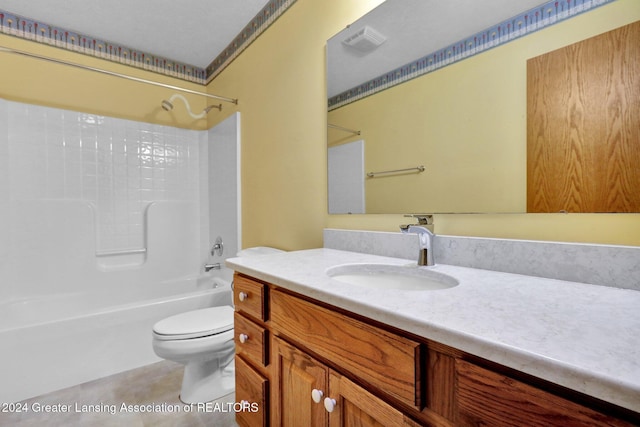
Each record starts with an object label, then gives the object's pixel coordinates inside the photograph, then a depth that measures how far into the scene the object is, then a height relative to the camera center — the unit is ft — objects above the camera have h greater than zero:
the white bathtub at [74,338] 5.06 -2.35
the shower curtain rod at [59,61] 5.52 +3.05
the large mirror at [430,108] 2.98 +1.25
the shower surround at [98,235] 5.48 -0.59
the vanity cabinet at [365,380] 1.30 -1.05
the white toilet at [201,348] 4.72 -2.26
